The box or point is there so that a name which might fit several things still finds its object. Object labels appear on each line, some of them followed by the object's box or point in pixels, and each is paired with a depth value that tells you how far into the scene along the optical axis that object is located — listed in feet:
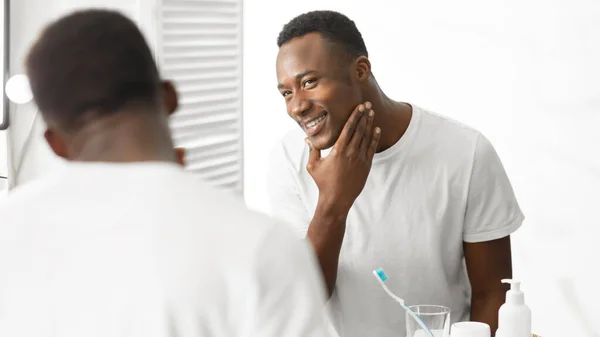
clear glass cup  7.19
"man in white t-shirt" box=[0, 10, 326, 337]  4.16
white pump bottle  7.08
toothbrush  7.13
